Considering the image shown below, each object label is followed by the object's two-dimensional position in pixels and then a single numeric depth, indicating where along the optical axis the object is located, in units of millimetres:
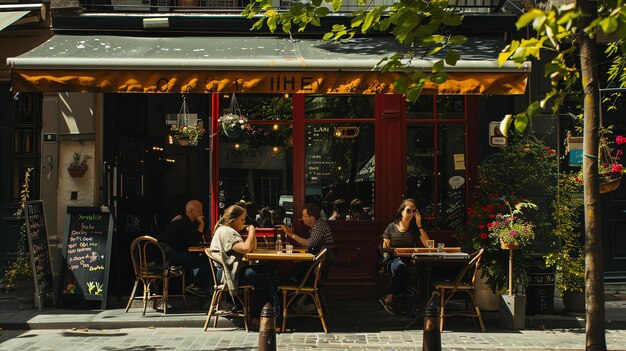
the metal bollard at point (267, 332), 5281
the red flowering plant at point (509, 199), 8672
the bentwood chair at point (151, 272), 9031
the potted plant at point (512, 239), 8312
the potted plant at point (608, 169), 9109
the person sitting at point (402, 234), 9031
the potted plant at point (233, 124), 9781
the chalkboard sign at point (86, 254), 9328
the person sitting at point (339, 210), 10094
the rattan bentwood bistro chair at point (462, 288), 8414
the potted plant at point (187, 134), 9859
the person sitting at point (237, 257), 8227
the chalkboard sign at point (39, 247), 9203
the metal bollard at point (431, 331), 5355
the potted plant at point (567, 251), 8758
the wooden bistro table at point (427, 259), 8352
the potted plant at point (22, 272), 9500
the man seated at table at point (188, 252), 9258
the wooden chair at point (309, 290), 8234
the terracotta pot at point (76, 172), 9914
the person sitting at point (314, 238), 8602
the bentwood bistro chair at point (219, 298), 8383
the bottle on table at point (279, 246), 8719
